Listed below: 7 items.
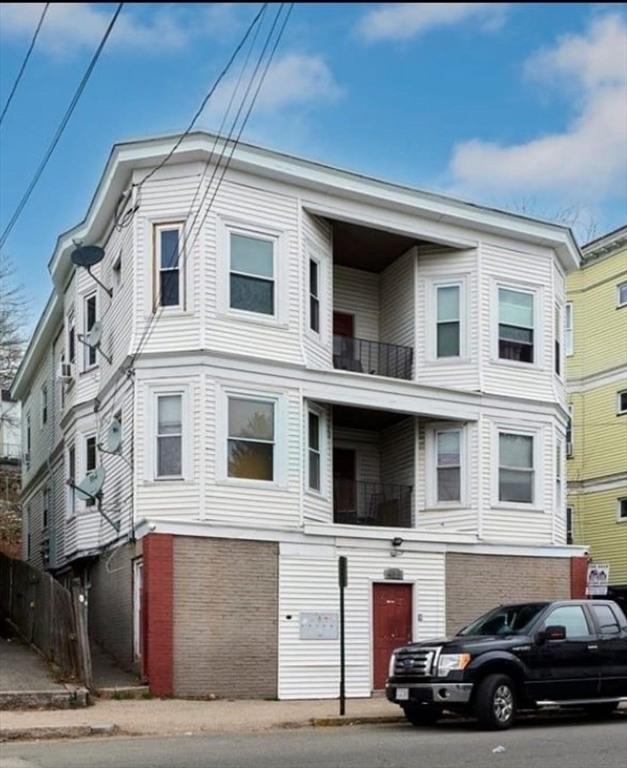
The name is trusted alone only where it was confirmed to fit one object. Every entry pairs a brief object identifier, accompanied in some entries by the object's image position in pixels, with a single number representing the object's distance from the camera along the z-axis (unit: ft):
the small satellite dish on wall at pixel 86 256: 75.51
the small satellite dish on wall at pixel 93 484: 76.33
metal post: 56.70
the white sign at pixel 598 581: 81.56
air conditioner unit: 90.68
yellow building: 115.44
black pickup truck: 50.47
